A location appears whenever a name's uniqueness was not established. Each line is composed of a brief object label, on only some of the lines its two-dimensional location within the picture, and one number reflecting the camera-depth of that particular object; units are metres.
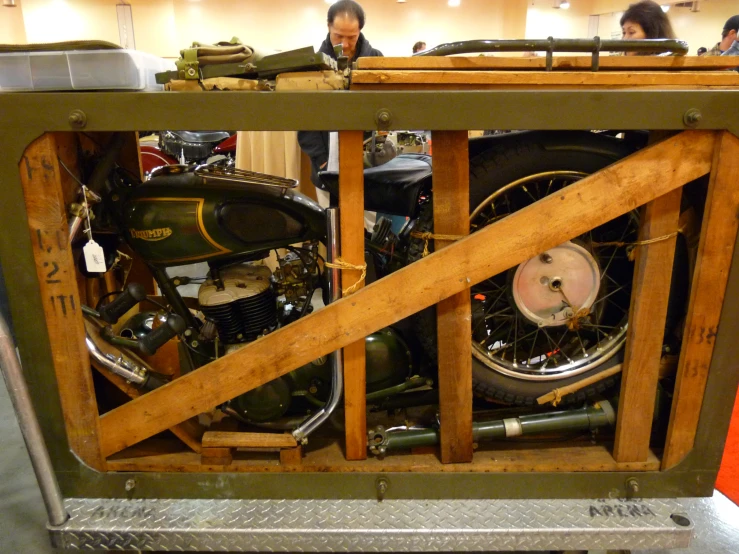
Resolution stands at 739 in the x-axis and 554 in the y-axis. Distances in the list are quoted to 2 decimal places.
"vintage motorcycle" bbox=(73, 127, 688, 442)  1.59
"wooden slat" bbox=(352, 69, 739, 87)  1.35
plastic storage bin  1.37
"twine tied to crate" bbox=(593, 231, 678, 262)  1.45
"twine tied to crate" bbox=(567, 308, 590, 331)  1.68
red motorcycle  4.75
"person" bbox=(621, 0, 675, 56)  2.57
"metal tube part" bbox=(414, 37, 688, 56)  1.40
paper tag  1.47
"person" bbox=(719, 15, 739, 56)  3.88
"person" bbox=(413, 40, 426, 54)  5.42
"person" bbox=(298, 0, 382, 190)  2.88
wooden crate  1.39
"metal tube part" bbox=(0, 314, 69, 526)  1.34
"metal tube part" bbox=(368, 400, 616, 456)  1.66
